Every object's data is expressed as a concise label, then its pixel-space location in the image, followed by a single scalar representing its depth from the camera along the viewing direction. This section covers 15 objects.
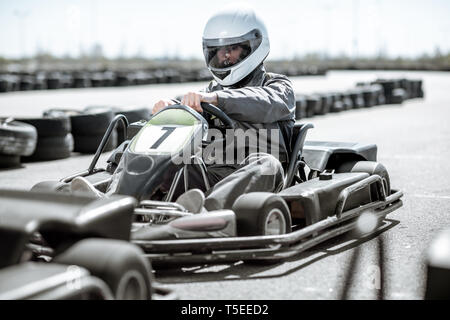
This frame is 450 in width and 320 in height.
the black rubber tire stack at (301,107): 13.28
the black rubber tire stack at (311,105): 13.81
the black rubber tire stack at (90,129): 8.18
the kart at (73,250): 2.10
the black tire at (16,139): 6.89
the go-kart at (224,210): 3.08
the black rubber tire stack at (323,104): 14.22
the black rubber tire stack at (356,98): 16.16
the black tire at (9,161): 7.07
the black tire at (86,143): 8.34
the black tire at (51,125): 7.51
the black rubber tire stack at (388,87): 18.11
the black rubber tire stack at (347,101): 15.57
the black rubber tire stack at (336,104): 14.98
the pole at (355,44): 55.19
